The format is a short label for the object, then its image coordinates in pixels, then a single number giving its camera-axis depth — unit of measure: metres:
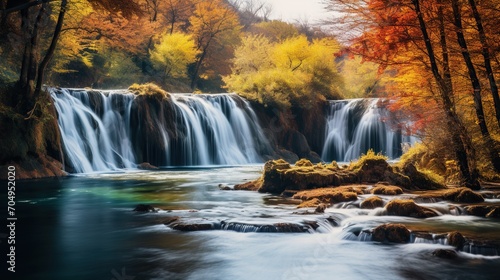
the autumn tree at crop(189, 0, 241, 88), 52.06
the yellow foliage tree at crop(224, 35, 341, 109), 37.97
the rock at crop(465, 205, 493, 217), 10.31
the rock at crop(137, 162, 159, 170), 26.50
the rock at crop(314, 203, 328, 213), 10.58
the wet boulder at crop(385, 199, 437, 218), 10.24
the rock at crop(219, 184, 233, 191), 15.98
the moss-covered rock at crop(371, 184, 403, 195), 12.70
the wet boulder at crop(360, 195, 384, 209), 10.92
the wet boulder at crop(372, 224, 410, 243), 8.28
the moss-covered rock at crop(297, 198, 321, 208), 11.35
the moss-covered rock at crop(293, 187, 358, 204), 11.81
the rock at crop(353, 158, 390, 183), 14.64
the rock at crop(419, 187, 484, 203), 11.77
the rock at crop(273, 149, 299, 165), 35.78
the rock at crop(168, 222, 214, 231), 9.38
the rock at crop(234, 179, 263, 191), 15.40
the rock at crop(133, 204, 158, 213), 11.56
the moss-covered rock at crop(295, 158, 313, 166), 15.58
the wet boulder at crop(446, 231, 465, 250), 7.89
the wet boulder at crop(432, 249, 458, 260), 7.39
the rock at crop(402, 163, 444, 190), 14.16
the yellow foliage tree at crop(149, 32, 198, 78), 47.84
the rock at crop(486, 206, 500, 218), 10.12
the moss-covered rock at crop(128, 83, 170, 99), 29.14
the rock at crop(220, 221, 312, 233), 9.13
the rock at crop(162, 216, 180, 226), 9.91
